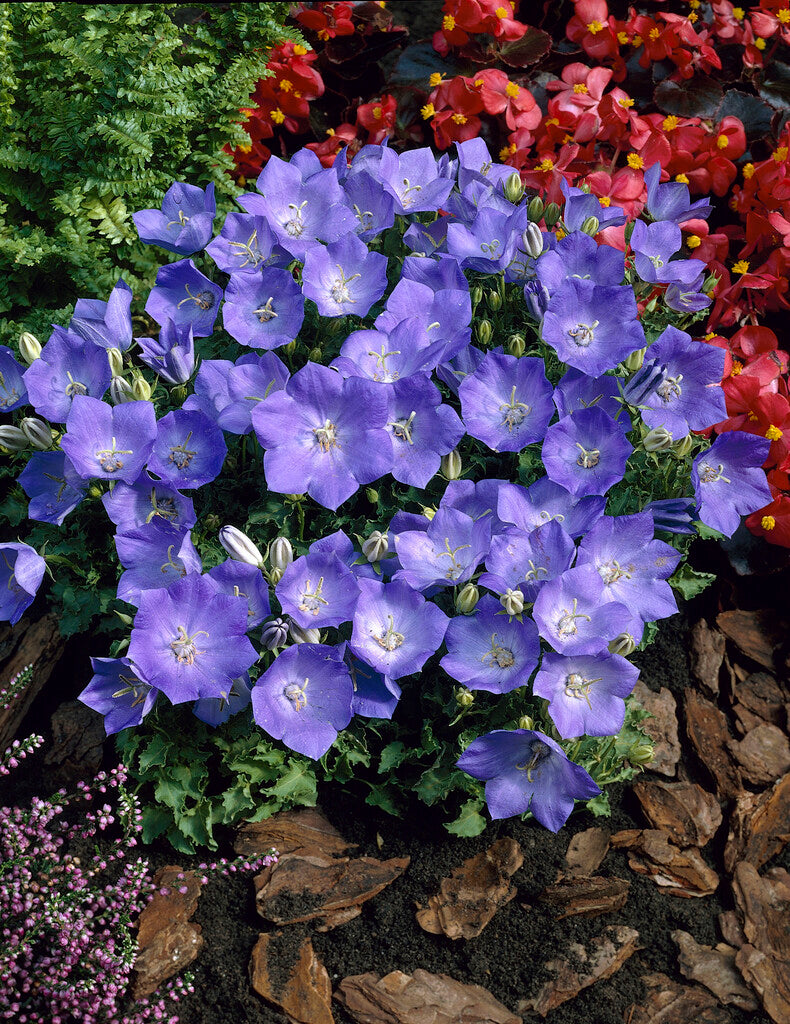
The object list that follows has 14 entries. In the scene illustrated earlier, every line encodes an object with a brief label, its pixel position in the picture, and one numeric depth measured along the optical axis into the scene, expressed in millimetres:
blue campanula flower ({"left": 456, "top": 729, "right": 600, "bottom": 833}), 2289
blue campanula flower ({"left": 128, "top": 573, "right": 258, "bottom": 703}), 2172
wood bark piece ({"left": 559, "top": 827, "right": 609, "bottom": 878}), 2805
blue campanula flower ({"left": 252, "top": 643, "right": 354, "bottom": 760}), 2234
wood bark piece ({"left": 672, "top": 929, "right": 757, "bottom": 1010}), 2648
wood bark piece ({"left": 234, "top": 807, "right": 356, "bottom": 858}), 2729
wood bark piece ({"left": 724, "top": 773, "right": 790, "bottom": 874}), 2982
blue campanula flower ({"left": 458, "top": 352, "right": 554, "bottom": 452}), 2561
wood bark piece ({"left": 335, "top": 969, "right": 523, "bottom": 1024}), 2461
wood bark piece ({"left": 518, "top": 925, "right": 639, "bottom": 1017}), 2560
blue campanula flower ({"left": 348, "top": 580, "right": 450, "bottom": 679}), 2314
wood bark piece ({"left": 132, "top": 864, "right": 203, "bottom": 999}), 2465
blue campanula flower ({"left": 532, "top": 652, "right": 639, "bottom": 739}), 2252
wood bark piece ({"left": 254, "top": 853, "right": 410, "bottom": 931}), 2621
